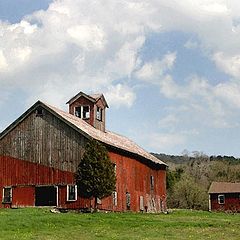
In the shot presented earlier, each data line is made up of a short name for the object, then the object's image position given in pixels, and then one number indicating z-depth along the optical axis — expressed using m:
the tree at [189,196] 96.56
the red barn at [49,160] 49.06
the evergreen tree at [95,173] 46.41
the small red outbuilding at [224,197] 86.88
